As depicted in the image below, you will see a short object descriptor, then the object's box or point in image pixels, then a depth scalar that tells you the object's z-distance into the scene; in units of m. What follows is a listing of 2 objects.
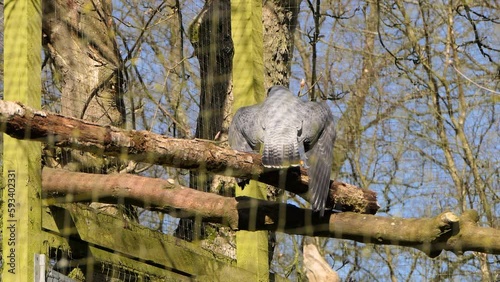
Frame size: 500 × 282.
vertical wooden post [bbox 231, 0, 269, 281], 9.09
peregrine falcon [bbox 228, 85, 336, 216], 7.20
